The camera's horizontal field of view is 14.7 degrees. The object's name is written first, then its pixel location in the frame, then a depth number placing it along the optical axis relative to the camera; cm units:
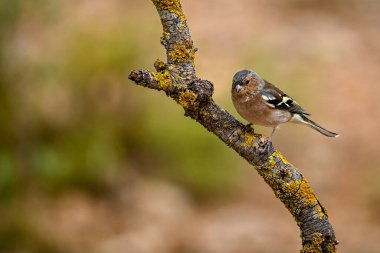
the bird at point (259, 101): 1005
